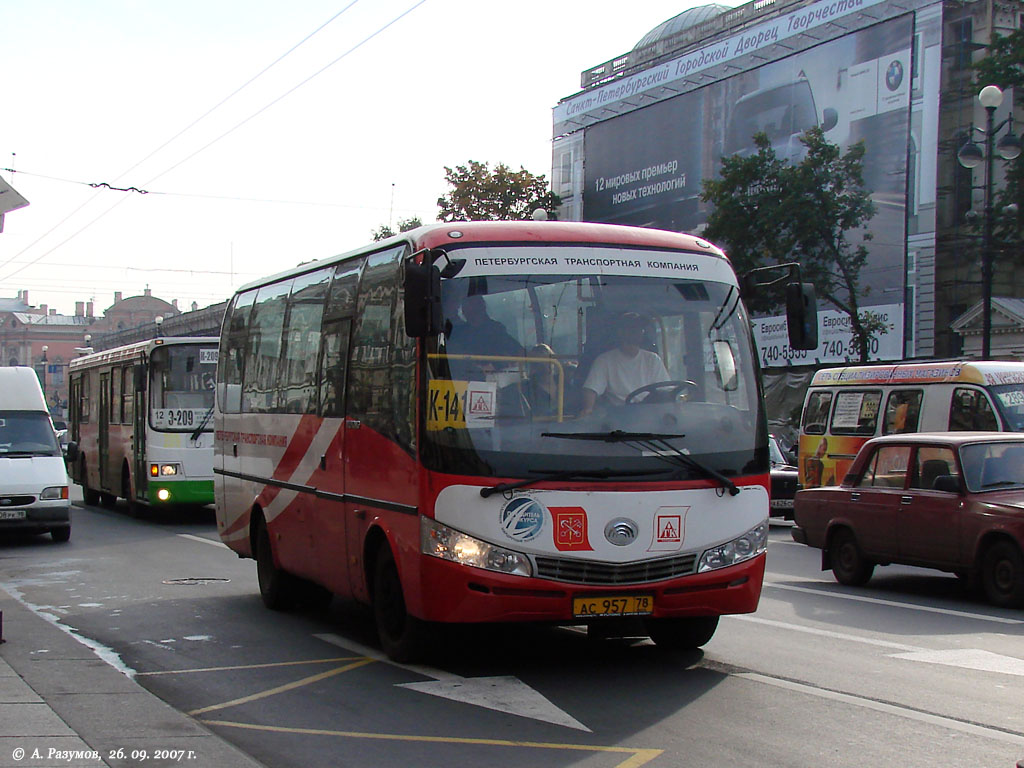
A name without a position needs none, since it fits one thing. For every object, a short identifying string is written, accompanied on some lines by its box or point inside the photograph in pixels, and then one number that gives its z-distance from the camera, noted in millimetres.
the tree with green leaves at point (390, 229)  53894
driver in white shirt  8117
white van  18609
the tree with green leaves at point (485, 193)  56094
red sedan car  12344
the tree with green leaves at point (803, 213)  43688
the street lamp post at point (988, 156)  23594
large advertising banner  45344
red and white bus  7848
